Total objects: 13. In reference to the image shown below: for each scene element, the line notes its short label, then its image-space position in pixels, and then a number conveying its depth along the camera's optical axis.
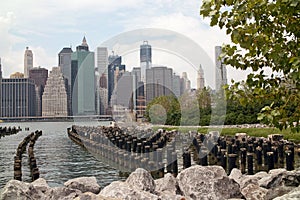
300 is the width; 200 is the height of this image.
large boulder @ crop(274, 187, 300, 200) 7.03
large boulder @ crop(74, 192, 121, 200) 7.88
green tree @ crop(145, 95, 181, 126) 60.33
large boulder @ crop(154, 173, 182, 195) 11.43
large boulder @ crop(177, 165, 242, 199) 10.69
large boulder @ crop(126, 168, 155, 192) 11.02
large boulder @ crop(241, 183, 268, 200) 10.37
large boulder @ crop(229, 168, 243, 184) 13.40
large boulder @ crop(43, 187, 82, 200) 9.83
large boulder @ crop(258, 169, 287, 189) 10.78
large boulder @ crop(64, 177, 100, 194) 11.49
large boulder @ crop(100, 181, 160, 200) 9.67
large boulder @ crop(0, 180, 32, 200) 9.58
